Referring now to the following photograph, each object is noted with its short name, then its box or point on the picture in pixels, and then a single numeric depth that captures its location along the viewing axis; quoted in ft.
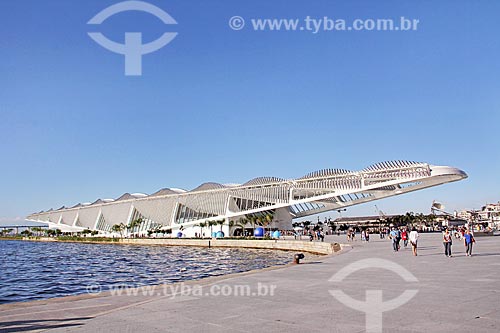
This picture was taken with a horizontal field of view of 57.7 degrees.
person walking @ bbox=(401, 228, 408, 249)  99.71
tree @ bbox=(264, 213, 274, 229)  277.85
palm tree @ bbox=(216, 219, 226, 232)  280.27
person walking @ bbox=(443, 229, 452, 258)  70.52
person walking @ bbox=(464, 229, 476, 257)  71.96
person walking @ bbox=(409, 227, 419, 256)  76.44
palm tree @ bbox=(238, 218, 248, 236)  284.41
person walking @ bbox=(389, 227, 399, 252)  89.56
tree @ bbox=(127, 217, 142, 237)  329.66
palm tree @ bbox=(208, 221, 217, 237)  279.08
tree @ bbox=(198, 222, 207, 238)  286.99
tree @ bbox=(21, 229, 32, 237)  474.82
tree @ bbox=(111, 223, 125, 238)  334.65
